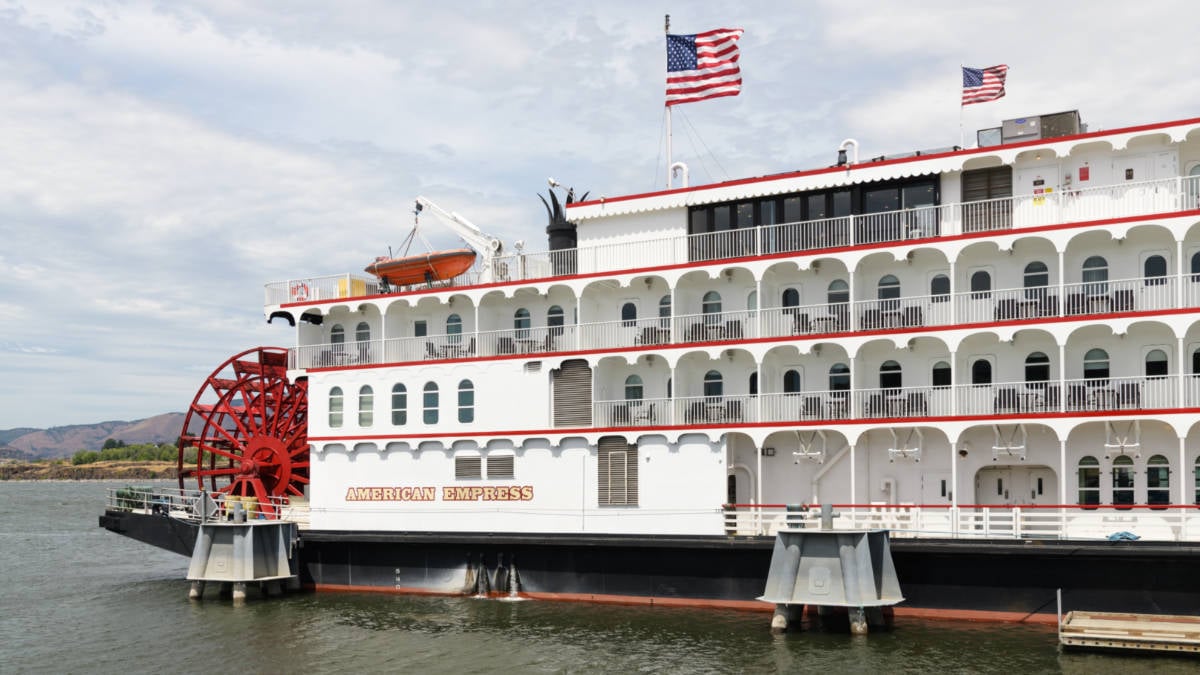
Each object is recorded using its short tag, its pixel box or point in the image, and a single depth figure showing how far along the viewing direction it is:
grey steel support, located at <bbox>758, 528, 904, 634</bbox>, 21.42
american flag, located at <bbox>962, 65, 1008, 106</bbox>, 25.89
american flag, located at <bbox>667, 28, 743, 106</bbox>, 27.27
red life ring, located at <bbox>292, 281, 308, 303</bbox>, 32.03
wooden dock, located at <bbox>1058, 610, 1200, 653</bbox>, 19.09
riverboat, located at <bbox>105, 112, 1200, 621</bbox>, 22.45
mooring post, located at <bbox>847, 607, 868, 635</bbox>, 21.53
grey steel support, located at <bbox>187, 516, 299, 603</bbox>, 27.77
